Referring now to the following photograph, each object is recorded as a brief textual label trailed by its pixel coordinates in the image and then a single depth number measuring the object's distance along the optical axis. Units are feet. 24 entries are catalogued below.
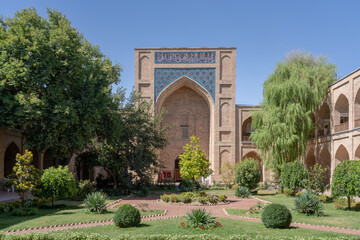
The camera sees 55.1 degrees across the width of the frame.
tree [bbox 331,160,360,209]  39.83
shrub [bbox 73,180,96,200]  51.88
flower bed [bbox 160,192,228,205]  48.49
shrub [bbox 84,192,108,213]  38.29
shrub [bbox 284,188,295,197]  59.72
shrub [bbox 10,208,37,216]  37.09
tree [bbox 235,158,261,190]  62.17
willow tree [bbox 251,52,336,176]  68.28
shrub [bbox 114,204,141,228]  29.91
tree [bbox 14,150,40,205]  39.14
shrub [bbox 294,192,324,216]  37.37
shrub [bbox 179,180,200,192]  66.77
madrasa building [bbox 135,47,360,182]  90.27
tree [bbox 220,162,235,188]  81.71
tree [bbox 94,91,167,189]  62.23
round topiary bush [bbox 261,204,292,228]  29.76
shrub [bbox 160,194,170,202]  50.29
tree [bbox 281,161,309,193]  57.67
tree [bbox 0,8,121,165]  47.24
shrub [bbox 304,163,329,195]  52.90
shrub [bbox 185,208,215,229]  29.89
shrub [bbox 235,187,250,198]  57.33
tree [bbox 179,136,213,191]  51.03
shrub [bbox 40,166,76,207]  41.55
